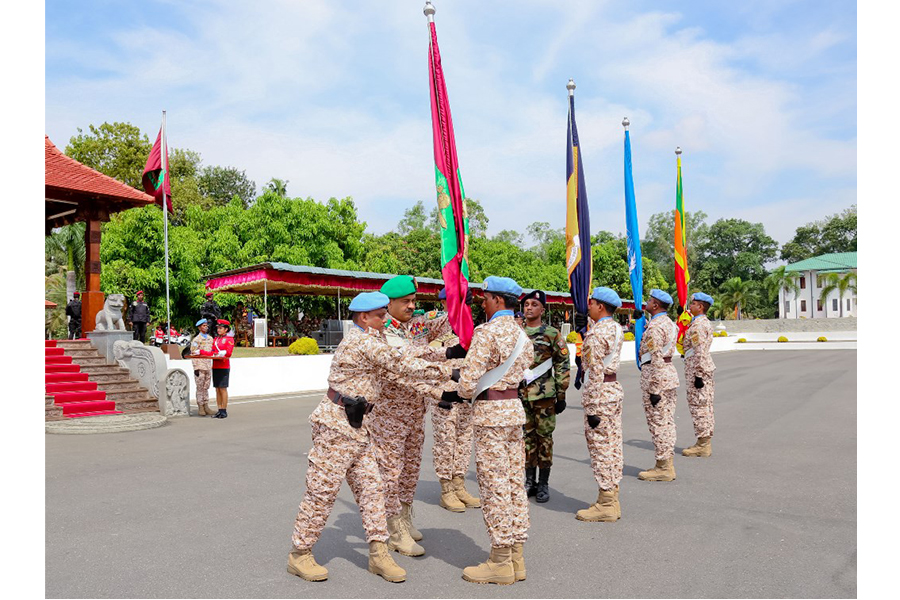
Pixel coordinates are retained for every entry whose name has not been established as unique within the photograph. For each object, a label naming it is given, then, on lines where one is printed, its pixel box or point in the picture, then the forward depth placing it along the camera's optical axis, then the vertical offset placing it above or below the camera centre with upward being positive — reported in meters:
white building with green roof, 70.00 +0.28
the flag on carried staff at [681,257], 11.55 +0.69
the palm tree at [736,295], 68.19 +0.00
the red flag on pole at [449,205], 5.46 +0.79
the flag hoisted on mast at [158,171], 17.69 +3.33
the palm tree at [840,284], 61.53 +0.97
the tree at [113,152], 39.16 +8.46
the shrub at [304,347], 19.06 -1.37
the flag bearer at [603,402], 5.54 -0.90
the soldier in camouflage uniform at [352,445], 4.17 -0.91
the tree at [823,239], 85.38 +7.09
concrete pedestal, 13.81 -0.84
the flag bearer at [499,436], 4.19 -0.88
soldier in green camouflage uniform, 6.11 -0.88
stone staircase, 12.57 -1.54
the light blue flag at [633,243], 9.87 +0.78
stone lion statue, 13.98 -0.31
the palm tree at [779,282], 66.56 +1.27
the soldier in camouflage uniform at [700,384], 8.18 -1.07
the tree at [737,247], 84.38 +6.09
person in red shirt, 12.02 -1.19
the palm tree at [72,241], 31.44 +2.72
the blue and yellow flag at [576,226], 8.30 +0.88
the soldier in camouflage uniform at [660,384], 6.86 -0.91
